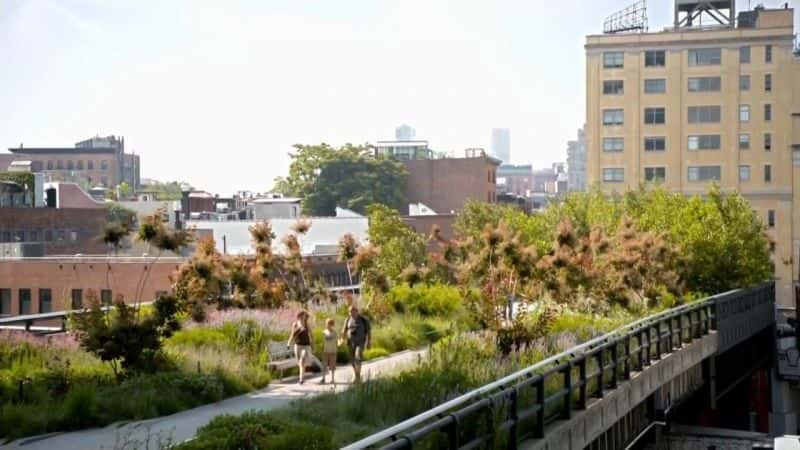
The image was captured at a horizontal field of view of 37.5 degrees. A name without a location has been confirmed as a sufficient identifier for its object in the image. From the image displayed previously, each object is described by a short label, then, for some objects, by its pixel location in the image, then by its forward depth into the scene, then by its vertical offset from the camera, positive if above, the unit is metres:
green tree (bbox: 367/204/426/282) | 51.72 -0.79
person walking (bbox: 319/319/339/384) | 23.41 -2.42
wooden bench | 24.17 -2.80
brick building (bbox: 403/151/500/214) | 124.44 +4.70
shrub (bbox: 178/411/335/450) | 12.95 -2.36
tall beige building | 90.44 +8.82
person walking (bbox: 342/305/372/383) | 23.70 -2.20
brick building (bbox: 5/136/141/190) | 185.25 +10.34
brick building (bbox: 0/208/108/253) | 81.50 -0.07
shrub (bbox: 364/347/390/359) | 28.06 -3.07
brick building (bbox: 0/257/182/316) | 63.19 -2.95
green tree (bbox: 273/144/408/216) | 123.94 +4.86
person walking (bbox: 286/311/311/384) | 24.09 -2.30
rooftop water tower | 94.00 +17.19
